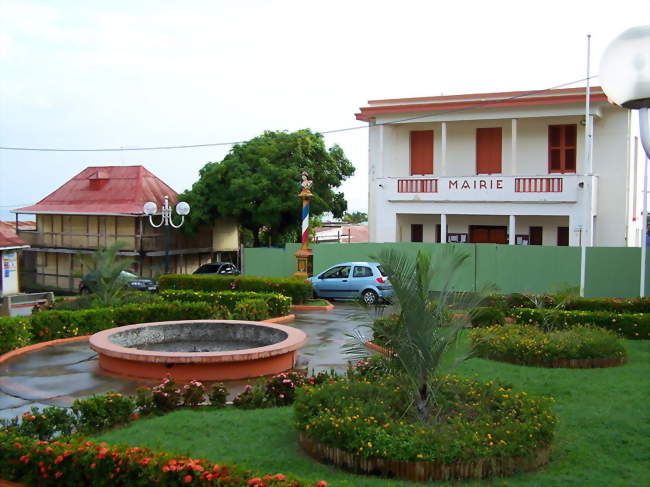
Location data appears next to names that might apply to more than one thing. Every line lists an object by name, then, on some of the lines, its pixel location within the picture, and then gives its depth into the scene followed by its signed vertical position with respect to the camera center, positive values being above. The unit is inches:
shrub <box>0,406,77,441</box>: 282.0 -82.5
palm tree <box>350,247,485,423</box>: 281.9 -37.5
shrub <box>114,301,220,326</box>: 641.6 -74.6
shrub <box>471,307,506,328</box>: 608.4 -72.5
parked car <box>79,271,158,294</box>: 1119.0 -84.5
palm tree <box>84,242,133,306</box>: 692.1 -43.8
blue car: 890.5 -60.1
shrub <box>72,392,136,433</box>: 307.7 -83.4
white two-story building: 956.0 +109.2
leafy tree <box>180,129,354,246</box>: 1243.8 +105.6
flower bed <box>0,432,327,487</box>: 218.2 -80.2
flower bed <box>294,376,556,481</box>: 243.4 -75.6
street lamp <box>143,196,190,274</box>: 910.7 +37.8
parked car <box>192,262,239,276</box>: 1262.3 -61.8
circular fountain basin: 439.2 -83.7
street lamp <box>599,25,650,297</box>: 187.6 +49.1
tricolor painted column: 975.0 -20.4
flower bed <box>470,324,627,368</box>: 452.4 -76.1
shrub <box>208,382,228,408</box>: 359.3 -87.7
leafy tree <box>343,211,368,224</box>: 3180.1 +104.0
